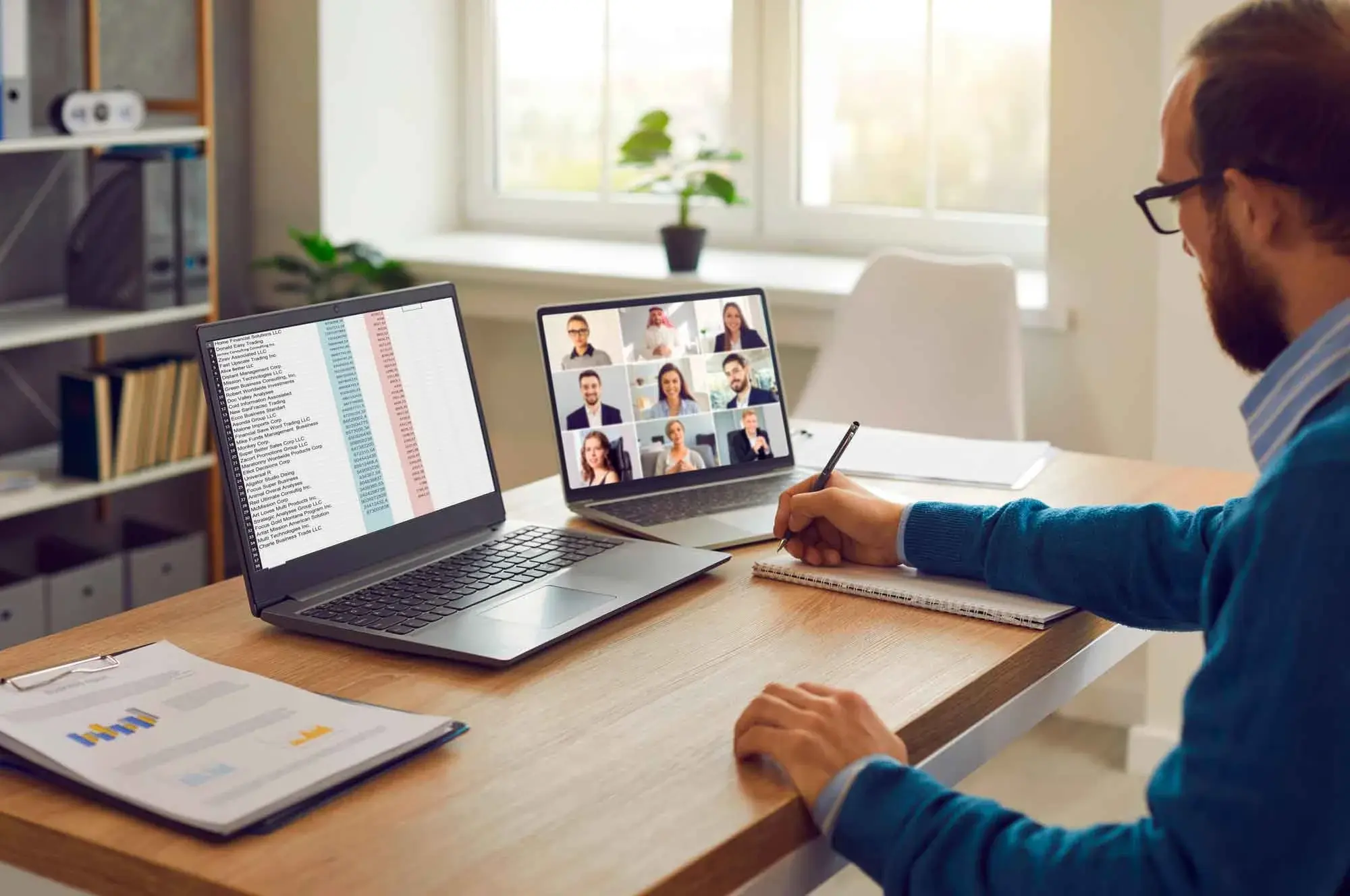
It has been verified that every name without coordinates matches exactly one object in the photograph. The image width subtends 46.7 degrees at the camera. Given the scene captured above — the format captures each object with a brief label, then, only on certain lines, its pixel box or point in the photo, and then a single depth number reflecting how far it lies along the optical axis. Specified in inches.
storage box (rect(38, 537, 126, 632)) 123.5
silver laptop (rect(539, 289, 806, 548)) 71.5
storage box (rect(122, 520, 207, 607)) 131.3
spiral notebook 56.9
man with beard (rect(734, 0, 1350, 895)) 35.9
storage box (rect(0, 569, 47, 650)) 118.8
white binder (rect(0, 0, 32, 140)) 116.6
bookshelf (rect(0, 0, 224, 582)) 124.1
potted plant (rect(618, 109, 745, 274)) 136.3
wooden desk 38.2
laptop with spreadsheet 54.6
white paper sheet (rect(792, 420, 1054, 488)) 77.8
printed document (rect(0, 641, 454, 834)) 40.9
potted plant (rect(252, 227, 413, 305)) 142.8
